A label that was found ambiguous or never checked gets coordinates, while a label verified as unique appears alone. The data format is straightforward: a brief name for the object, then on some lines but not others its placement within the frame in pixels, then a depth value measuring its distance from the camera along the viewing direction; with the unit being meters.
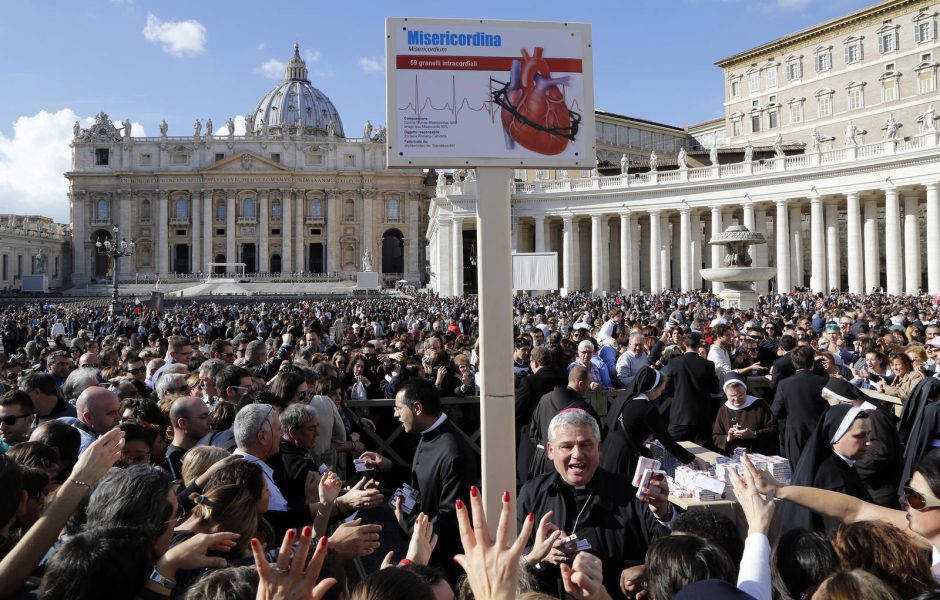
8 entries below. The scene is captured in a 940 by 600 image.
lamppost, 38.76
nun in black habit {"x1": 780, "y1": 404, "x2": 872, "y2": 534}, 4.34
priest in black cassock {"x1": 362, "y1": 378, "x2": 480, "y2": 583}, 4.09
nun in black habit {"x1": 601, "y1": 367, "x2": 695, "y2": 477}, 5.19
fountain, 26.69
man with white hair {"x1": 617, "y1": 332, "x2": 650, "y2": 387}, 10.27
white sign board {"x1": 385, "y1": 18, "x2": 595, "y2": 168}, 3.27
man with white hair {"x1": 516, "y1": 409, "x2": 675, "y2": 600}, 3.53
